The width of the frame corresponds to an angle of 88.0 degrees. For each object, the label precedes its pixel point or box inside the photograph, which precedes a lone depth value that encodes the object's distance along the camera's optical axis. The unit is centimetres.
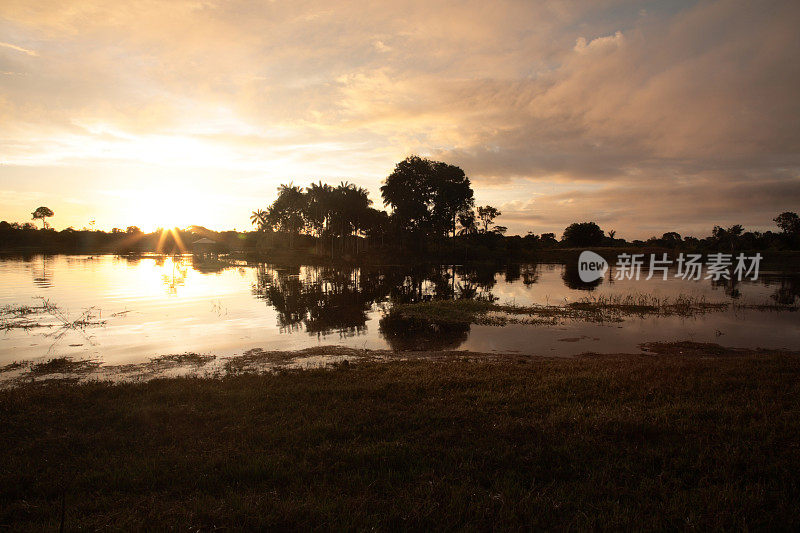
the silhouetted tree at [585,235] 12538
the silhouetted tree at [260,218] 12615
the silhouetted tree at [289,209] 9721
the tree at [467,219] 9576
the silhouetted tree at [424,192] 8612
